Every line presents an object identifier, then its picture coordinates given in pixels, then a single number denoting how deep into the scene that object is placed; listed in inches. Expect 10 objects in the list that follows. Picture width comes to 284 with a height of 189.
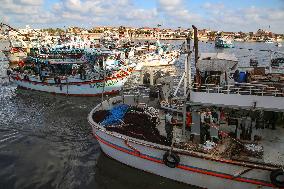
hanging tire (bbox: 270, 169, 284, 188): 275.4
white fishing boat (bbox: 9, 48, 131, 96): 793.3
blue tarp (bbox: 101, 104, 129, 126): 388.6
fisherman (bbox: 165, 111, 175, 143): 338.8
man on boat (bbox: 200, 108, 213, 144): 327.5
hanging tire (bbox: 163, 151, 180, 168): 313.0
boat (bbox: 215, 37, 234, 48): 2700.6
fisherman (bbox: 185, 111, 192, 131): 350.4
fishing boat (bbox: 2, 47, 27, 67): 1450.3
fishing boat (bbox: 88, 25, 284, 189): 296.4
